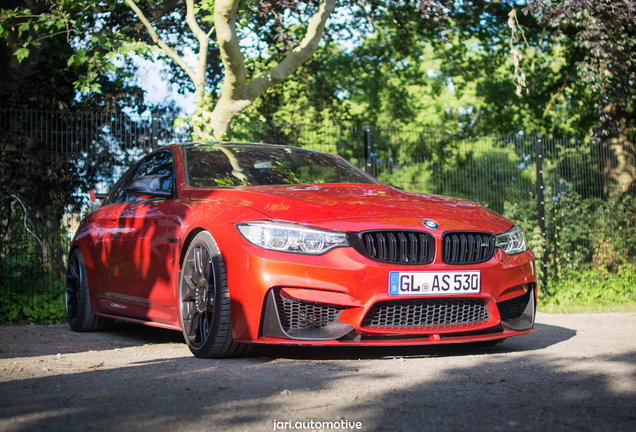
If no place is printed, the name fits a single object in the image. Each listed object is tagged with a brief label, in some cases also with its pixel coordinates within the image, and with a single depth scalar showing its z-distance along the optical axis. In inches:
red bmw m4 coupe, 150.3
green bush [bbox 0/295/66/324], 299.0
